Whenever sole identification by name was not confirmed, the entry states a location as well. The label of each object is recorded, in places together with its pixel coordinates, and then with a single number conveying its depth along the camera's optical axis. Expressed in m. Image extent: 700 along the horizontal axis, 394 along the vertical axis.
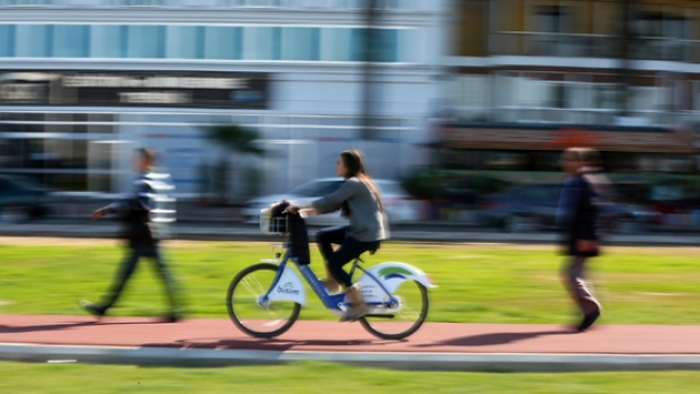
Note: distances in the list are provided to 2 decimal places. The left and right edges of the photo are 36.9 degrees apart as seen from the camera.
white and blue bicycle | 8.72
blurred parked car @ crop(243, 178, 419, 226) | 25.38
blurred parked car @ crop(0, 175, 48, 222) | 27.52
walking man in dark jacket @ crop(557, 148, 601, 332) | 9.34
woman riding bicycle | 8.45
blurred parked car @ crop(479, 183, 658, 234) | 25.27
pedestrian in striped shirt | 9.66
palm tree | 33.12
